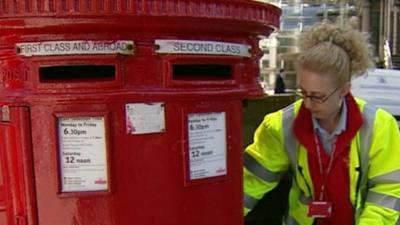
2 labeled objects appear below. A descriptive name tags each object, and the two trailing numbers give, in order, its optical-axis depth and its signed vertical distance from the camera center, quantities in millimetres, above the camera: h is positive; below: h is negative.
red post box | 1514 -131
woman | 2047 -324
